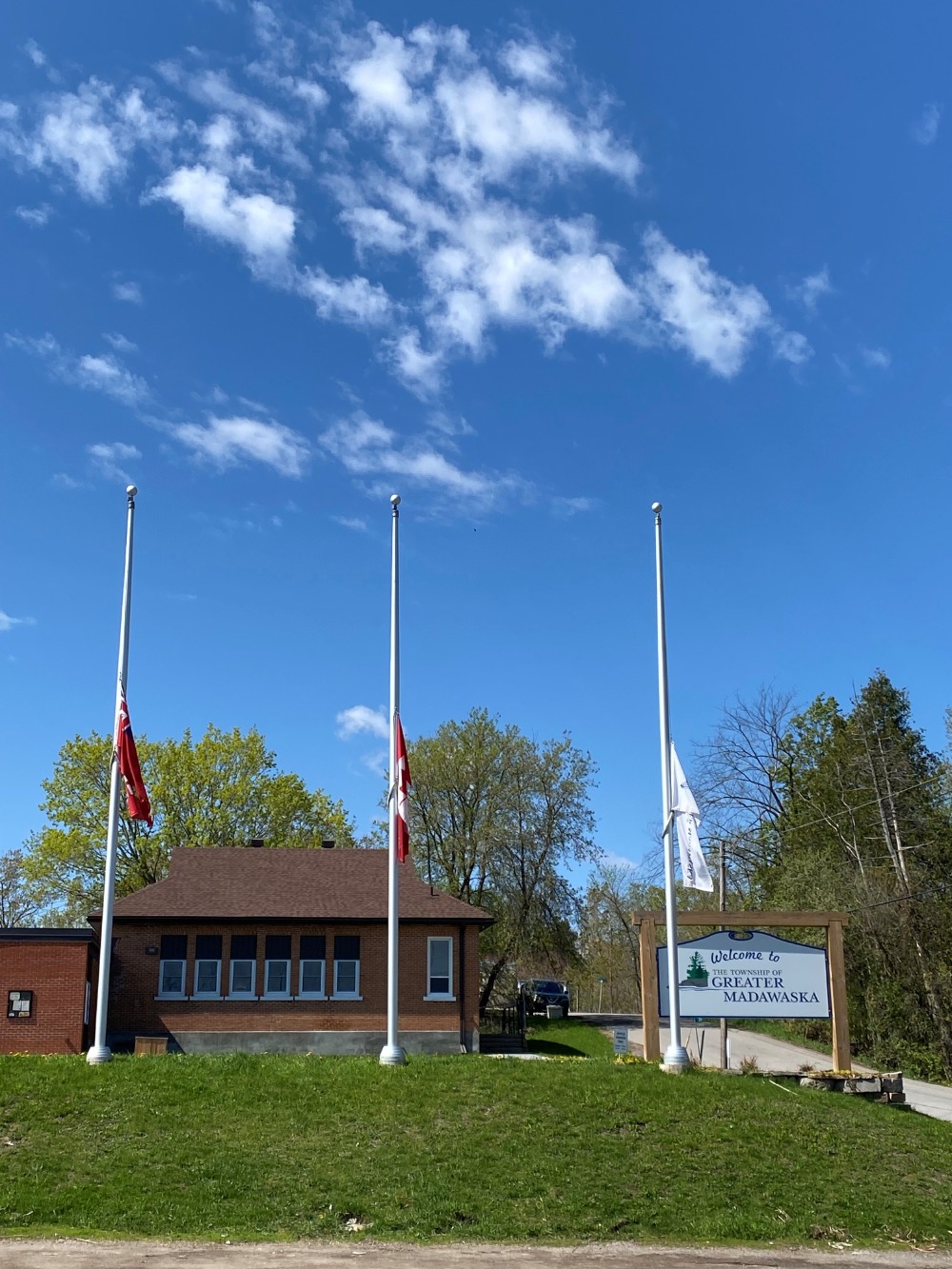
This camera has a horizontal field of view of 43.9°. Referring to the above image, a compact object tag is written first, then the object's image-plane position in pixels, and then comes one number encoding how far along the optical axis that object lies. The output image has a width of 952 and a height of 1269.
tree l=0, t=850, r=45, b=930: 70.81
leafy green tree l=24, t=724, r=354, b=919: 50.50
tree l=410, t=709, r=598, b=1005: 53.41
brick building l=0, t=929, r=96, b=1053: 27.64
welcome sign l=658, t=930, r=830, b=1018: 23.02
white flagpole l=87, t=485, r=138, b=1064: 21.36
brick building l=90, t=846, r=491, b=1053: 32.09
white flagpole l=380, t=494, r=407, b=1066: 21.69
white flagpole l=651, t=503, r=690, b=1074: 21.78
